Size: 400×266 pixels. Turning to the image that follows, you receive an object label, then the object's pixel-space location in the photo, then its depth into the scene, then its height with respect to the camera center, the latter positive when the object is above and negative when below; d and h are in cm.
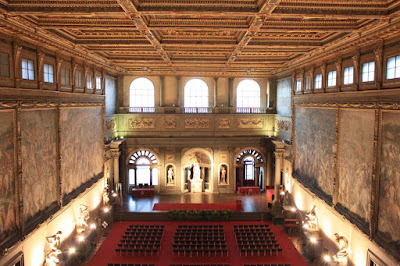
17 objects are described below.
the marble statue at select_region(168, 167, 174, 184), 2657 -531
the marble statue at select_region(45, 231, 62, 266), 1236 -561
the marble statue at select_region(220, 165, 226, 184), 2685 -545
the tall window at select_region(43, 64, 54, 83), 1317 +176
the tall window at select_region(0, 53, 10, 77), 1001 +157
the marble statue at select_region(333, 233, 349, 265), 1254 -561
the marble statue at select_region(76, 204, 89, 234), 1586 -554
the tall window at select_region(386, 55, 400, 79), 1008 +153
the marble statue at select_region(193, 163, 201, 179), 2684 -499
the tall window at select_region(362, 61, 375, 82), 1162 +161
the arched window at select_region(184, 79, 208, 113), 2744 +172
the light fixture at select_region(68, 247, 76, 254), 1436 -638
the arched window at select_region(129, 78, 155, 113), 2694 +177
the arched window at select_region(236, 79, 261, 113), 2755 +173
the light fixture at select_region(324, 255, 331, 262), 1366 -638
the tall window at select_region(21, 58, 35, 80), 1145 +167
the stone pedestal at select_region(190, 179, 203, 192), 2706 -627
